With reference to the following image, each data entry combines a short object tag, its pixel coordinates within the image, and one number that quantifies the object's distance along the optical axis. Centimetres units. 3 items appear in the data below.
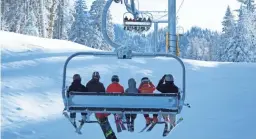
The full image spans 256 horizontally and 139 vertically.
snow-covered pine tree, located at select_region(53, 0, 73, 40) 4751
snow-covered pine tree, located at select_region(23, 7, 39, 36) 3712
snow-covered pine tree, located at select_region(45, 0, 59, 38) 4261
